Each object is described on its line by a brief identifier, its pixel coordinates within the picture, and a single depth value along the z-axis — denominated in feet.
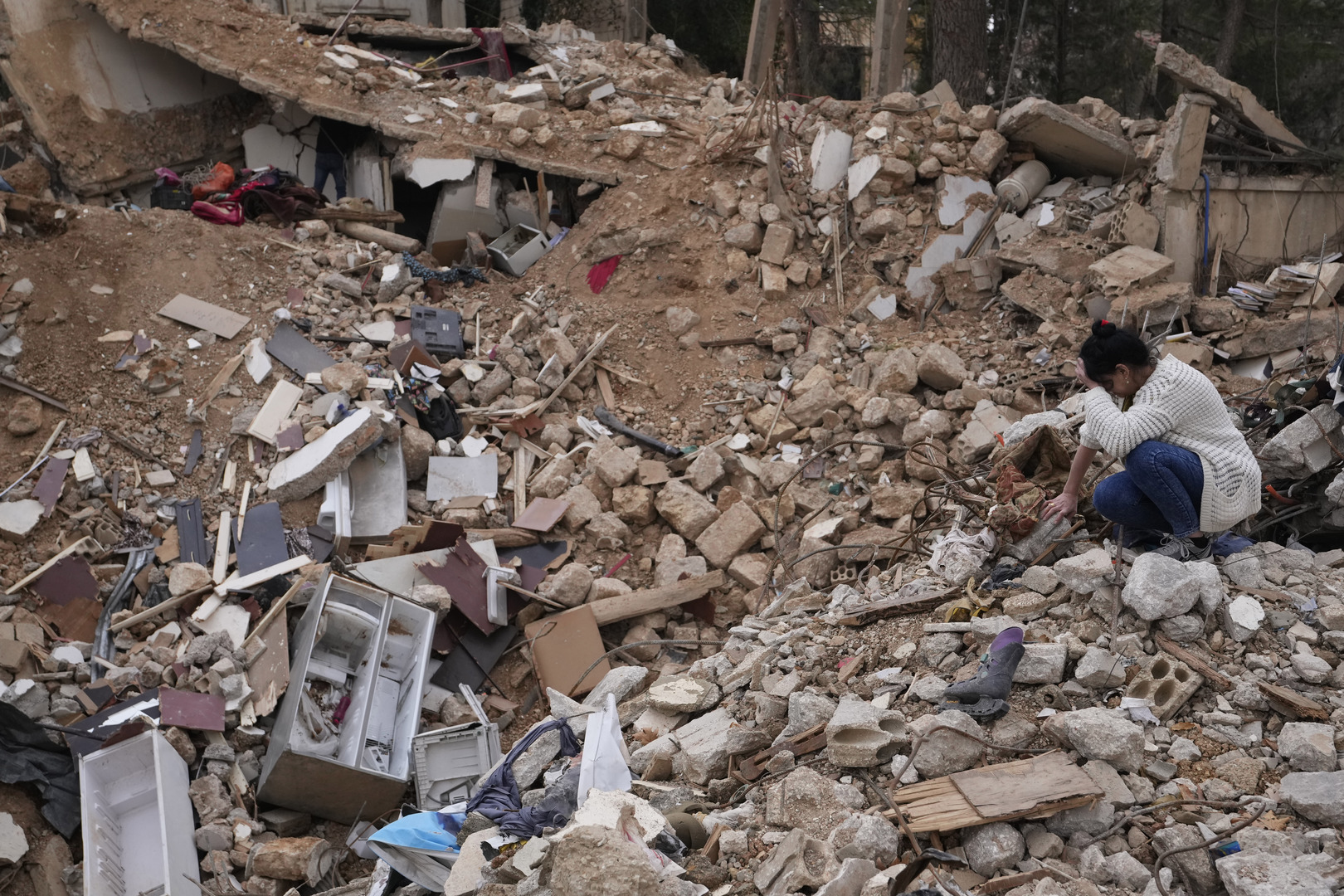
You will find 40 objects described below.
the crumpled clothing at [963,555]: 15.05
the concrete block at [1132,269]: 22.90
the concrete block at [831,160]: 28.32
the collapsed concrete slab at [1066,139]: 25.45
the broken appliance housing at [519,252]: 29.32
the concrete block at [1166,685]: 11.28
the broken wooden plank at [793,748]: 12.16
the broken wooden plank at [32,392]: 20.83
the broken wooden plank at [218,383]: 22.07
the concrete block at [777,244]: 26.94
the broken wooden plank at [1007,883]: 9.46
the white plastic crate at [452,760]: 16.21
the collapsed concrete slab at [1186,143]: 23.45
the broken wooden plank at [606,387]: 24.56
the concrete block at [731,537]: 20.45
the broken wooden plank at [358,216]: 29.50
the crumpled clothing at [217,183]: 29.71
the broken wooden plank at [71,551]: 18.31
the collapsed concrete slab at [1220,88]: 23.06
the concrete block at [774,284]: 26.61
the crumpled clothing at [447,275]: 27.43
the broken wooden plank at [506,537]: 20.93
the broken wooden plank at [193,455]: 20.95
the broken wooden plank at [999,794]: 9.96
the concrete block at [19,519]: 18.92
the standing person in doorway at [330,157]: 33.22
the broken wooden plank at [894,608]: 14.66
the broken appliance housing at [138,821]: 13.85
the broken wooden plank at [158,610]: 18.28
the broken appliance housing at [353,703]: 15.61
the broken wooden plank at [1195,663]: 11.52
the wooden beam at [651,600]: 19.45
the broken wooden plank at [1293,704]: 10.84
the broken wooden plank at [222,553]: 19.36
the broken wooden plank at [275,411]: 21.57
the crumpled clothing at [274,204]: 29.09
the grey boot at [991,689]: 11.51
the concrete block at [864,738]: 11.28
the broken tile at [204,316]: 23.45
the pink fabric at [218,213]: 27.81
